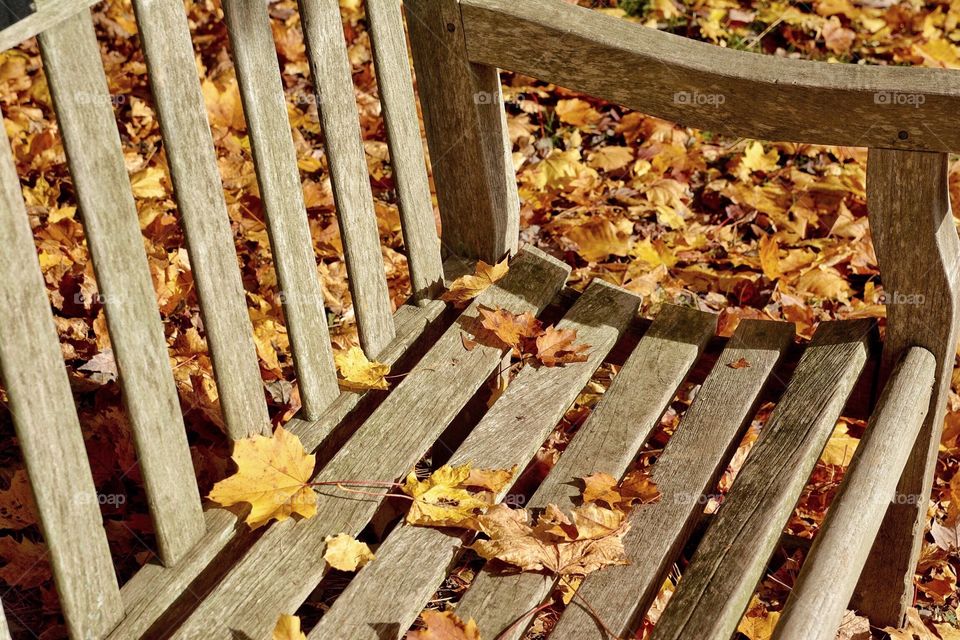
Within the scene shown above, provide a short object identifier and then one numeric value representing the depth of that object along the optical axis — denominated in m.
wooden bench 2.20
